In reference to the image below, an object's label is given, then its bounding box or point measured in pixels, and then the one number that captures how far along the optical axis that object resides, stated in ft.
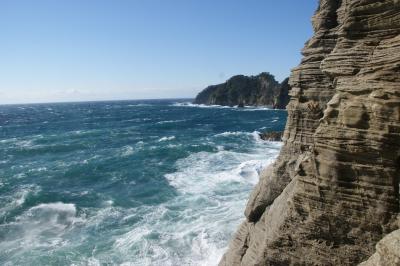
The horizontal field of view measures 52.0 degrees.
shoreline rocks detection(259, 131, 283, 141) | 172.76
